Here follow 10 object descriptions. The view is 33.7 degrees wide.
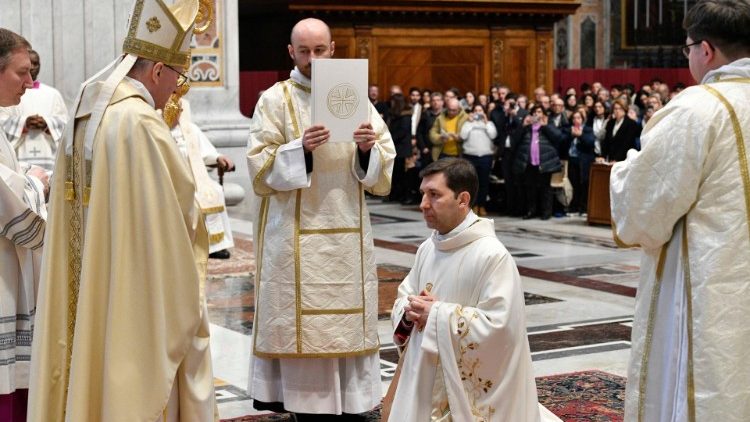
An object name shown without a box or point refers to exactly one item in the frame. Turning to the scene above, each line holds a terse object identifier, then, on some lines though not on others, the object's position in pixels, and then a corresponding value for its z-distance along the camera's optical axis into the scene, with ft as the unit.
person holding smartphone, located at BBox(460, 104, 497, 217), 49.80
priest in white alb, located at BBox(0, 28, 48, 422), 14.57
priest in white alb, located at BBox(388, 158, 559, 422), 13.58
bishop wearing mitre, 12.44
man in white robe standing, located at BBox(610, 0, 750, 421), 12.13
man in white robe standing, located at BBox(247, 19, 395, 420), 17.49
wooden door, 71.76
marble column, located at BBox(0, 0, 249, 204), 42.70
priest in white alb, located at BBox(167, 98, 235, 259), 32.96
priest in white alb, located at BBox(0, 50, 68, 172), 30.40
